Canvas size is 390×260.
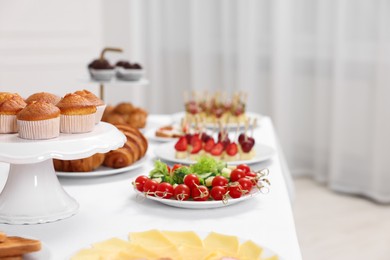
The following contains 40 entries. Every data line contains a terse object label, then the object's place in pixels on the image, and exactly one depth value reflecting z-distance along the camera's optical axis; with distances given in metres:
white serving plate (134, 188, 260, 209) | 1.33
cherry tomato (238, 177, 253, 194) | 1.38
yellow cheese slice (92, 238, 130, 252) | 1.12
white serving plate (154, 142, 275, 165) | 1.66
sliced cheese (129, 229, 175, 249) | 1.14
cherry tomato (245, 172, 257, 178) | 1.42
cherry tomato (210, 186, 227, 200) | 1.35
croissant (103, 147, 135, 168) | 1.58
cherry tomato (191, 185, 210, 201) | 1.34
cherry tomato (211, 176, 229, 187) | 1.37
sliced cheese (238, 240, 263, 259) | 1.10
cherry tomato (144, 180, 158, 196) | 1.36
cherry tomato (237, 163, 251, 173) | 1.45
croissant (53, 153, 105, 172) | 1.54
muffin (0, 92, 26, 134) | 1.24
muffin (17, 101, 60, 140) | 1.20
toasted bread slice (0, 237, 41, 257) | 1.05
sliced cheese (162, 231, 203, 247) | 1.14
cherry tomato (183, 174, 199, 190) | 1.35
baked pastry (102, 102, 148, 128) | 2.06
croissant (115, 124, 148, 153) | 1.66
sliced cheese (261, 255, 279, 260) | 1.08
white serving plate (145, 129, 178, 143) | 1.94
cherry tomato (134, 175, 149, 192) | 1.40
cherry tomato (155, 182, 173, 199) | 1.35
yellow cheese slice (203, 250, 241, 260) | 1.07
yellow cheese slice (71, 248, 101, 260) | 1.08
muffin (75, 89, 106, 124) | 1.32
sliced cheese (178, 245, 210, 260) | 1.09
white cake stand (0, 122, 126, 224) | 1.22
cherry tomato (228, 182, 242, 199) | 1.36
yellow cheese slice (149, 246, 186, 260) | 1.09
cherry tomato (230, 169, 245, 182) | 1.40
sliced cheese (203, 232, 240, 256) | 1.12
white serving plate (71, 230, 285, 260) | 1.10
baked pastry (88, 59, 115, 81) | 2.08
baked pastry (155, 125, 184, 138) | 1.95
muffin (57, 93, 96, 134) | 1.25
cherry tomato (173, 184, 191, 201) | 1.34
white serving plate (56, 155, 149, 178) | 1.53
